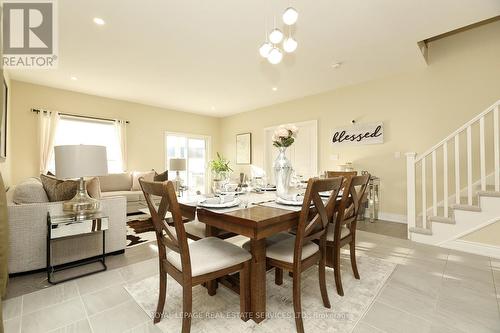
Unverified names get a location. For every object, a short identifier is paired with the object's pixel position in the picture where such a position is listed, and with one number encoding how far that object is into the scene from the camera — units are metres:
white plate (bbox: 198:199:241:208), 1.55
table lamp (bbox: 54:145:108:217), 2.13
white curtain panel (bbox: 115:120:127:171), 5.39
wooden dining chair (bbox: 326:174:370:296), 1.72
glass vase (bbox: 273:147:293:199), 2.02
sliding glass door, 6.54
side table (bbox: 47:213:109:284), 2.03
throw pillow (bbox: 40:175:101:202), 2.33
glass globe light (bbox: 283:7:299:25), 1.71
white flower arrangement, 1.99
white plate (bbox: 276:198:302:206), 1.65
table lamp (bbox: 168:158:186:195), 5.69
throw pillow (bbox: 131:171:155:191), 5.14
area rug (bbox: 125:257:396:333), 1.48
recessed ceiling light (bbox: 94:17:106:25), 2.47
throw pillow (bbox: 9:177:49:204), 2.17
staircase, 2.56
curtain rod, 4.40
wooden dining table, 1.35
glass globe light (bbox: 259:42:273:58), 2.02
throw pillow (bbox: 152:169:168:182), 4.81
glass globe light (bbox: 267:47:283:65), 1.99
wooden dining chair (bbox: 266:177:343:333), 1.38
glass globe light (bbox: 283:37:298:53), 1.95
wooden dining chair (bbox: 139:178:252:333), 1.29
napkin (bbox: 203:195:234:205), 1.64
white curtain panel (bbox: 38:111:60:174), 4.43
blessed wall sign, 4.26
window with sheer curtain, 4.78
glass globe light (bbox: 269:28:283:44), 1.87
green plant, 7.04
